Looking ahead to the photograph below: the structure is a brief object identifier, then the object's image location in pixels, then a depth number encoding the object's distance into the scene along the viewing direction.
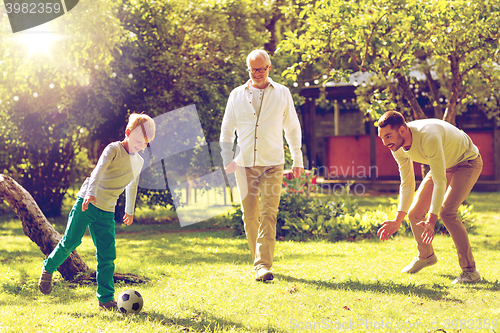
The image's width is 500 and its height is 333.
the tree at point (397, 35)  7.67
